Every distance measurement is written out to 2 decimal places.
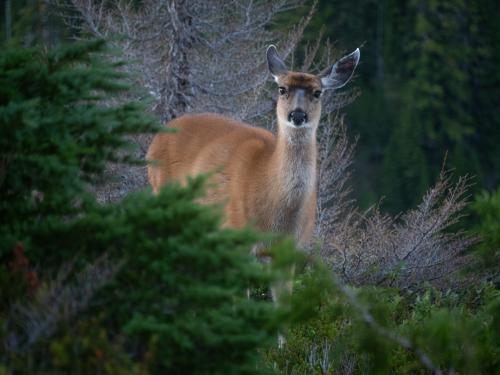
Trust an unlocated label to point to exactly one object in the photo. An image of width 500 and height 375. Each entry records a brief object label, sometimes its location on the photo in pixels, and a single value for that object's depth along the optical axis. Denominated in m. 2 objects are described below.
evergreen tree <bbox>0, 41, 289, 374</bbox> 7.55
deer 14.09
